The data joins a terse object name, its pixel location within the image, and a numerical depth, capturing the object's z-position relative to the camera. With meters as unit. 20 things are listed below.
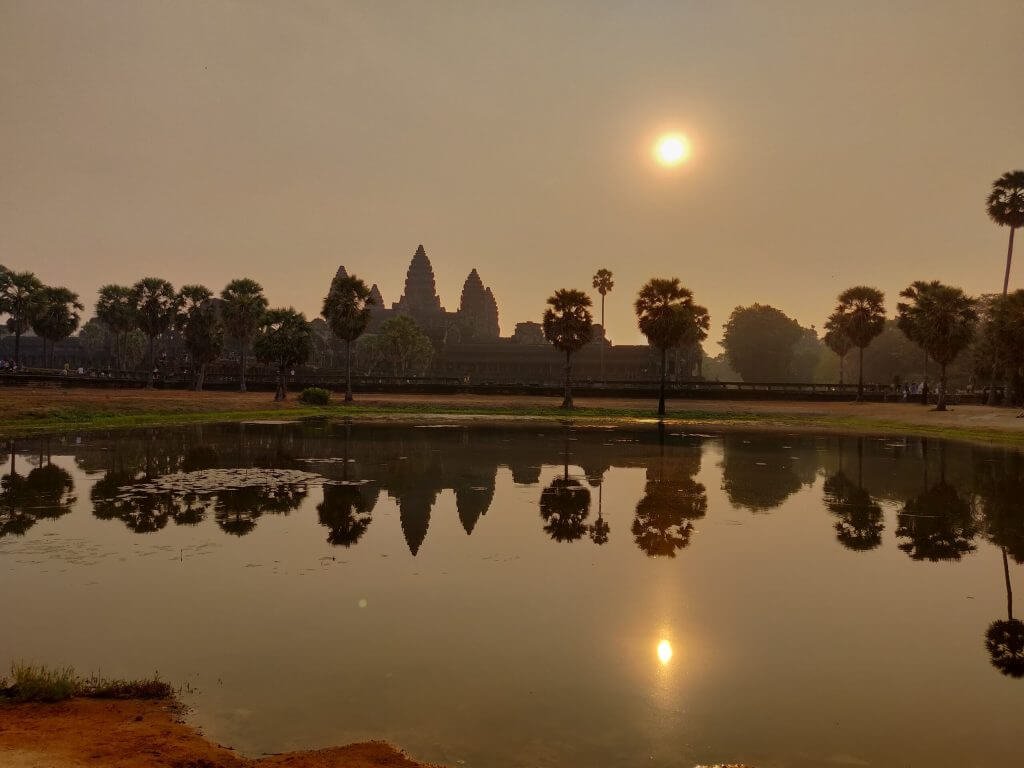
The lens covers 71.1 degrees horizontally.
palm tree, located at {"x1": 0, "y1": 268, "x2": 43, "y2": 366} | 77.56
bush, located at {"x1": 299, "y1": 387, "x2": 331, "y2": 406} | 59.28
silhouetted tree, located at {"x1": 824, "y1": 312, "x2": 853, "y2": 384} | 78.81
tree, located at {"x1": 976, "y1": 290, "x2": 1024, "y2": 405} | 50.06
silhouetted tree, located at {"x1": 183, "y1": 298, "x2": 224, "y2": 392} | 76.69
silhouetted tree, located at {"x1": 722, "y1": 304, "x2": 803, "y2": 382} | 117.25
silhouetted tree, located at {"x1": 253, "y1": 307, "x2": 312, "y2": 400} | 63.38
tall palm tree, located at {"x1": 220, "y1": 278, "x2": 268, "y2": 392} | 73.62
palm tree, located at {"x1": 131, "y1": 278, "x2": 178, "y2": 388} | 78.38
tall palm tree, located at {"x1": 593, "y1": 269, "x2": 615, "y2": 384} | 90.19
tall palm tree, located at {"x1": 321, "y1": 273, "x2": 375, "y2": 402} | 65.00
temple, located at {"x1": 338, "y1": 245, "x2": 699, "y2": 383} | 104.44
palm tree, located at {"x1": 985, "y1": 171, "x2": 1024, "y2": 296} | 60.84
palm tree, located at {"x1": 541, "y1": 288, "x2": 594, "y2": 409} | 61.97
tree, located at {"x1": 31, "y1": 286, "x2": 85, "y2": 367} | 77.69
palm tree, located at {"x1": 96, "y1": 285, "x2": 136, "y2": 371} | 83.47
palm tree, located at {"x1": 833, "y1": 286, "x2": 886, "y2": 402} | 67.12
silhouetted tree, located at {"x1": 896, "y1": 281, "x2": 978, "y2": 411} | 55.78
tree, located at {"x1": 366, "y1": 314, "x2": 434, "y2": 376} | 95.69
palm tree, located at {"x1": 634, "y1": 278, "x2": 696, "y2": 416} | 55.16
